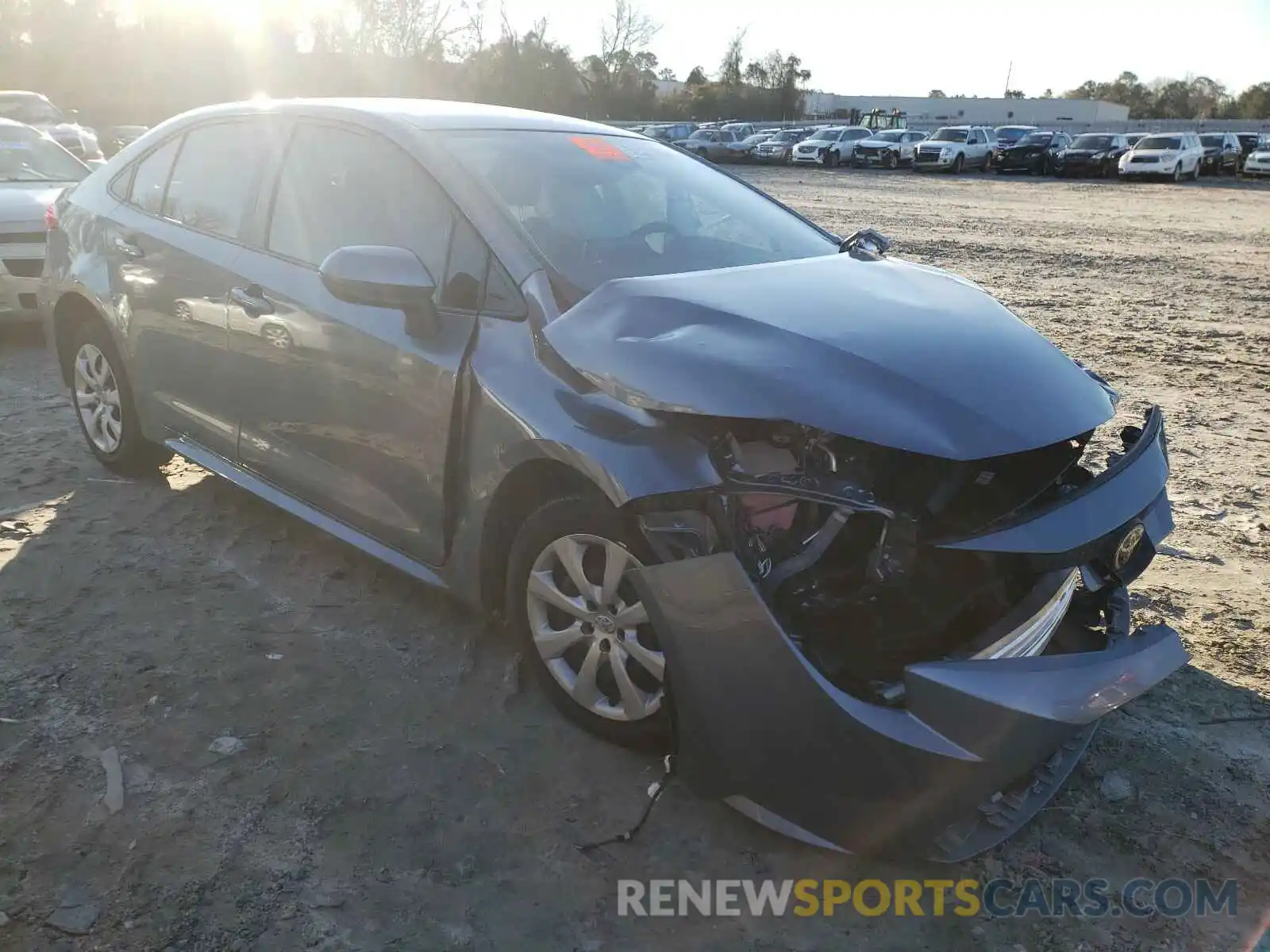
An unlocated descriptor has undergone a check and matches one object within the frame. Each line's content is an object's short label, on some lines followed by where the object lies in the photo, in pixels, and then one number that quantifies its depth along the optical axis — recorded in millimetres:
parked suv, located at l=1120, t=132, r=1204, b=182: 31984
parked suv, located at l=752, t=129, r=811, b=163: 40875
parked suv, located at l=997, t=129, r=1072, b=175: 36125
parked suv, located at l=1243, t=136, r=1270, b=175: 33750
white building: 81625
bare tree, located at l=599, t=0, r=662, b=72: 77625
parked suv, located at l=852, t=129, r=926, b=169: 38438
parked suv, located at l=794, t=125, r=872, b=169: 39312
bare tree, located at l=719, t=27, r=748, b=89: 84562
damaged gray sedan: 2246
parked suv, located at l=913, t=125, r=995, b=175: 36781
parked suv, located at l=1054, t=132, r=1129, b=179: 34312
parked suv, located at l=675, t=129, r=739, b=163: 42125
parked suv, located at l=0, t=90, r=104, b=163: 21828
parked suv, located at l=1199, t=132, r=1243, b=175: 35500
